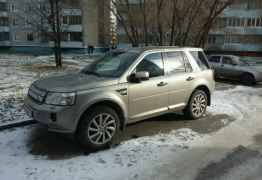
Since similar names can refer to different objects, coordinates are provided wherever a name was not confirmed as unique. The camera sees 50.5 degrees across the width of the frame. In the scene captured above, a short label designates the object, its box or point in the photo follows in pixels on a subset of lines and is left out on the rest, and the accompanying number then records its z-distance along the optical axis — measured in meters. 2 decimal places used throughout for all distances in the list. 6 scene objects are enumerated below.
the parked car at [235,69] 13.40
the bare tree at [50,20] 16.41
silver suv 4.42
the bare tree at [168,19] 12.19
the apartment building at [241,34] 42.41
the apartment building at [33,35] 47.41
